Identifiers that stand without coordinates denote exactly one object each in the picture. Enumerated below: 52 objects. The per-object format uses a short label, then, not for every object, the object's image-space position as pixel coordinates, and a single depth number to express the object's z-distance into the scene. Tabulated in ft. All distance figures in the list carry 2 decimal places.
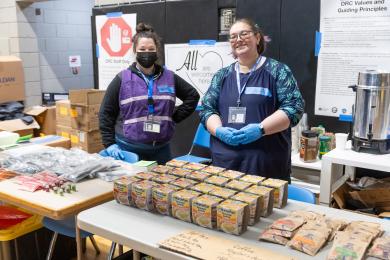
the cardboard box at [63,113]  14.73
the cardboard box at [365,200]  7.70
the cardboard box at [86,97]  13.60
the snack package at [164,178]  5.43
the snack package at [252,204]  4.71
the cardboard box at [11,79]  15.24
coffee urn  7.57
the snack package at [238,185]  5.14
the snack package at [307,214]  4.81
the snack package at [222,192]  4.86
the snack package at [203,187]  5.06
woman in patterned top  7.01
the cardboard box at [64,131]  14.72
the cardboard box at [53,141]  10.03
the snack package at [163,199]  4.99
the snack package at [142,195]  5.14
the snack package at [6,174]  6.86
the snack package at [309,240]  4.17
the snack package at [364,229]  4.33
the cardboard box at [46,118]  15.42
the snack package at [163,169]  5.85
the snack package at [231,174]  5.59
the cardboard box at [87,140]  14.06
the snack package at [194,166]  5.97
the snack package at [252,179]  5.39
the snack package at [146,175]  5.58
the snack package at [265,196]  4.95
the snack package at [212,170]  5.81
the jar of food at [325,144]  9.09
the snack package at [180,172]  5.68
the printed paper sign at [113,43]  13.47
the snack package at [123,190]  5.32
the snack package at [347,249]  3.92
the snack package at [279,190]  5.24
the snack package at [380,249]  3.98
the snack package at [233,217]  4.47
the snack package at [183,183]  5.23
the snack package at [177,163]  6.11
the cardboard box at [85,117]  13.80
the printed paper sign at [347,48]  8.91
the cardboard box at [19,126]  13.51
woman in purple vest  8.68
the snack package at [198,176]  5.53
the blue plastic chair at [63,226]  6.98
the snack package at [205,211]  4.63
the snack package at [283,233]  4.41
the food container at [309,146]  8.93
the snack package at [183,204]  4.80
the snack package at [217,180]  5.34
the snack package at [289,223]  4.54
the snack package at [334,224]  4.46
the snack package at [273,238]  4.37
